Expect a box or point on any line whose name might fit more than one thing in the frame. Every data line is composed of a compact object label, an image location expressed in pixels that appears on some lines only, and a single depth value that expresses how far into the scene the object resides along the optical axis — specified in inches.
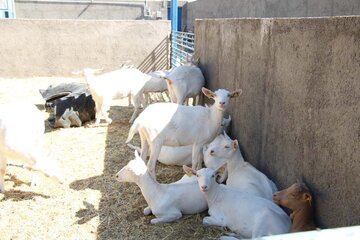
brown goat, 120.0
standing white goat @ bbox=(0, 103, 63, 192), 157.0
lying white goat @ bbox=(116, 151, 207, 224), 147.3
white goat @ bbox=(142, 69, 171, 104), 301.9
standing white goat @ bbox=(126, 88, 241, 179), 172.4
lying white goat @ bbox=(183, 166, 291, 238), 127.1
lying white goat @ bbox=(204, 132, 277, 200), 151.8
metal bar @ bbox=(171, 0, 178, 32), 510.1
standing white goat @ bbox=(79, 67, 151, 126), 275.3
